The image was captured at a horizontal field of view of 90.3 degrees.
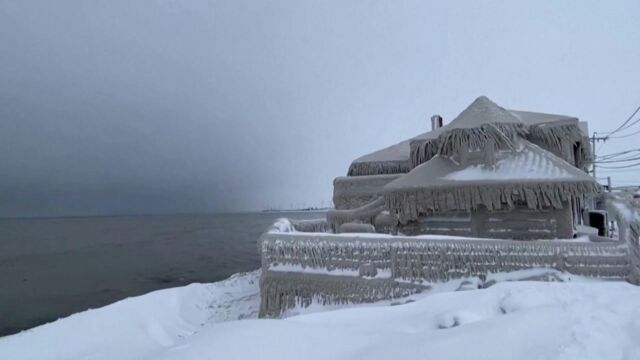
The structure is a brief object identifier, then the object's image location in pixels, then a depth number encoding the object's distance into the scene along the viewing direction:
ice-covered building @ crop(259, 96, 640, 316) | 6.87
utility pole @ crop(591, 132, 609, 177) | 21.49
